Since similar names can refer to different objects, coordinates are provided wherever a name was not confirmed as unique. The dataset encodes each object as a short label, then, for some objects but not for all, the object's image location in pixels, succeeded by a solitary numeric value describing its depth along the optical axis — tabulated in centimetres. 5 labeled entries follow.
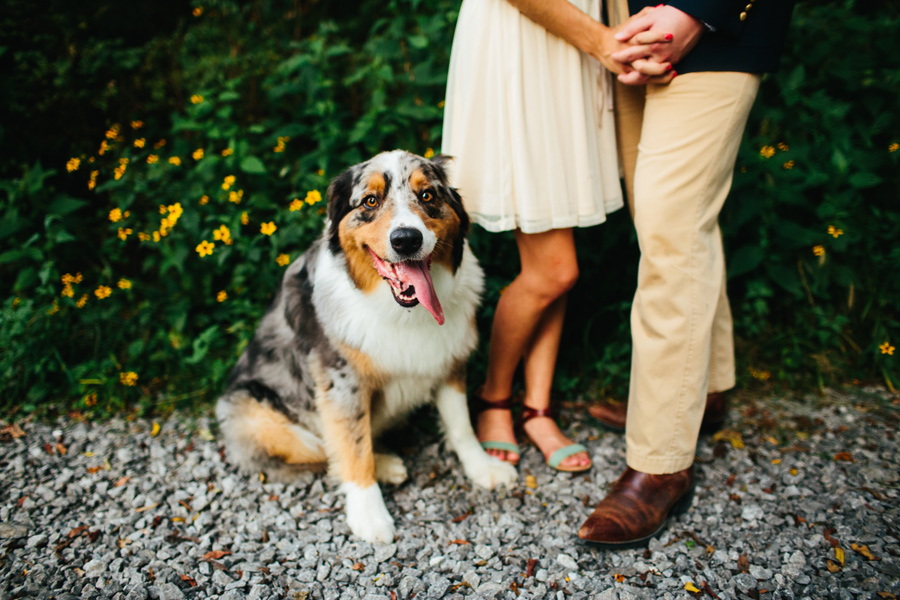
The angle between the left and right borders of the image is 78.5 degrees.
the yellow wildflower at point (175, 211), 296
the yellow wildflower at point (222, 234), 296
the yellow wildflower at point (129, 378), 312
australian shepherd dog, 215
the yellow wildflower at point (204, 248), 292
